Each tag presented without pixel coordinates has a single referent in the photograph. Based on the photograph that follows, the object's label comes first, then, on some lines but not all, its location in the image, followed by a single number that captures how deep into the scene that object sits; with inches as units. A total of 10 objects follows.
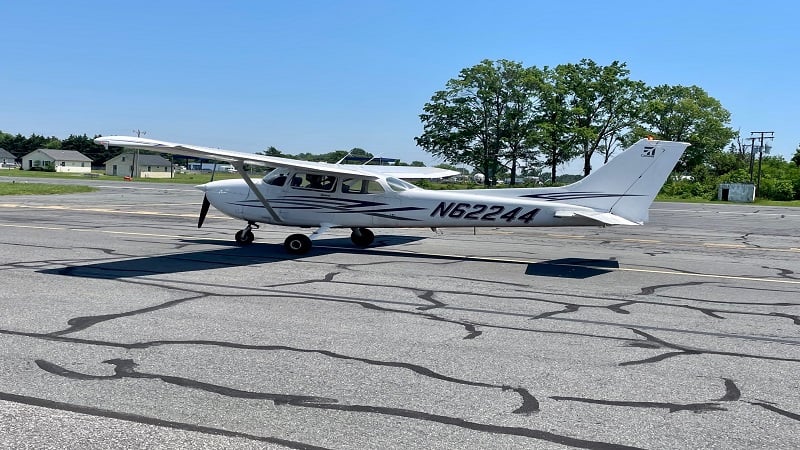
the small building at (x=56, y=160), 5433.1
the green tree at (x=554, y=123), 2886.3
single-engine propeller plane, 535.2
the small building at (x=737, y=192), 2278.5
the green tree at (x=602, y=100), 2915.8
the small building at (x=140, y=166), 5147.1
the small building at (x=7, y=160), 6305.6
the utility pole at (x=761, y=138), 3042.3
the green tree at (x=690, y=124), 3481.8
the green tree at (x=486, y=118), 2977.4
